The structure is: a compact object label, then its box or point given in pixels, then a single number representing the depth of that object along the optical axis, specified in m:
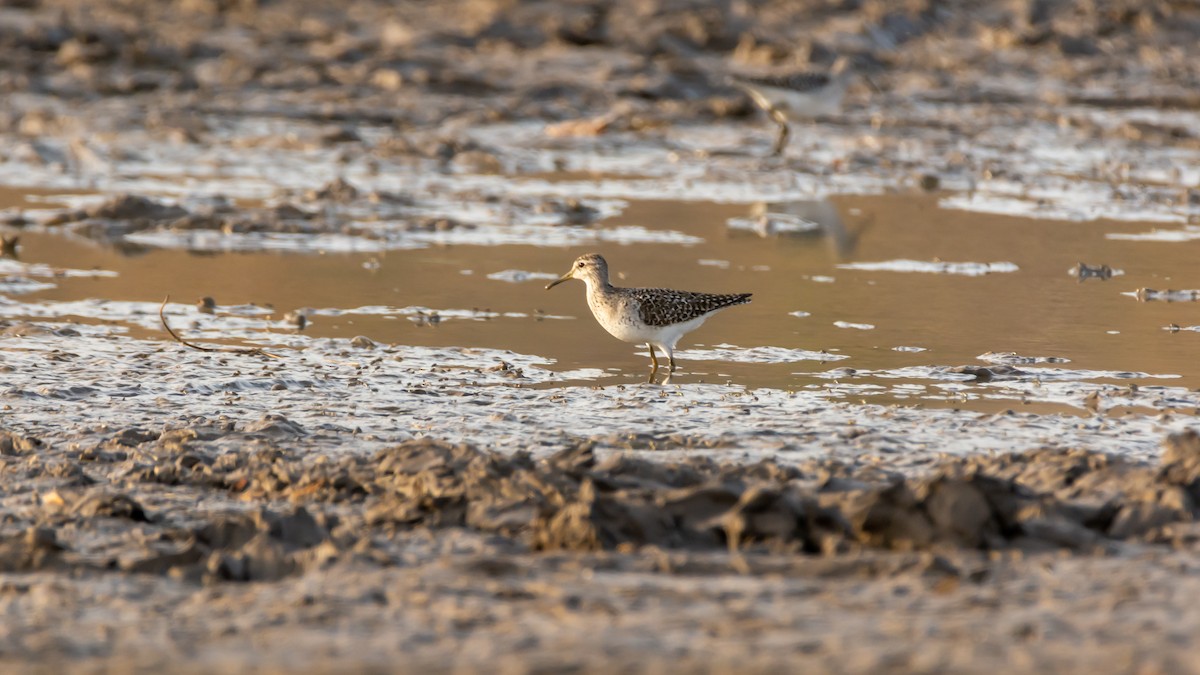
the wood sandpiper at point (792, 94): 35.75
